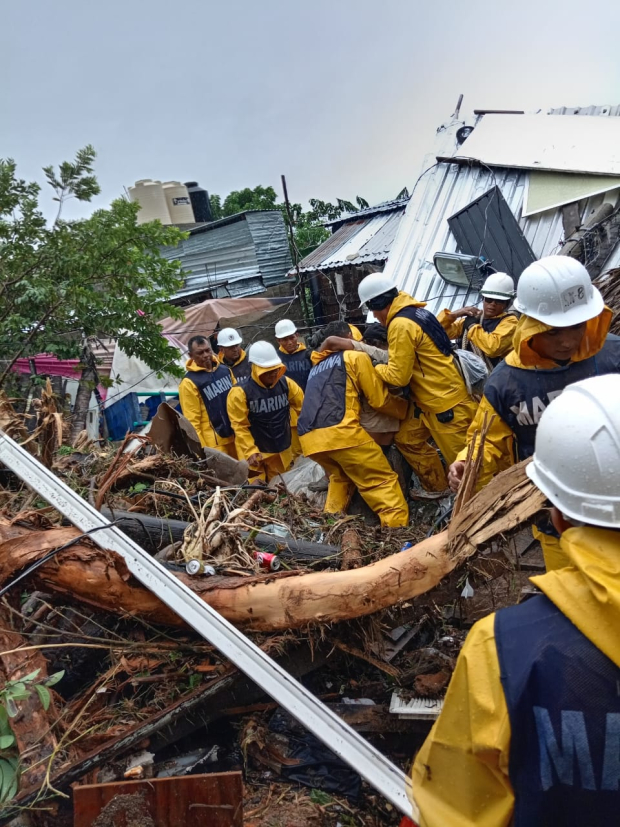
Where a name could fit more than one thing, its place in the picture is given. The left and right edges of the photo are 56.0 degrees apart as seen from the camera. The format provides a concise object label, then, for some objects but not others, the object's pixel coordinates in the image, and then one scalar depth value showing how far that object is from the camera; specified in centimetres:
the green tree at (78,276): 693
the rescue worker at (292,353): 614
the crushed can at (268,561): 284
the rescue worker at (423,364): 429
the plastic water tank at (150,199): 2167
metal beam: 185
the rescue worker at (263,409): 526
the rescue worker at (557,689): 98
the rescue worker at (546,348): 251
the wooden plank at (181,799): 206
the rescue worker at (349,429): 427
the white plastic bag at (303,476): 537
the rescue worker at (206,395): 588
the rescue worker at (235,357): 616
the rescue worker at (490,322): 471
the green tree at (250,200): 2386
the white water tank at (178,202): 2223
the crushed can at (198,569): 269
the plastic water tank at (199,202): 2331
